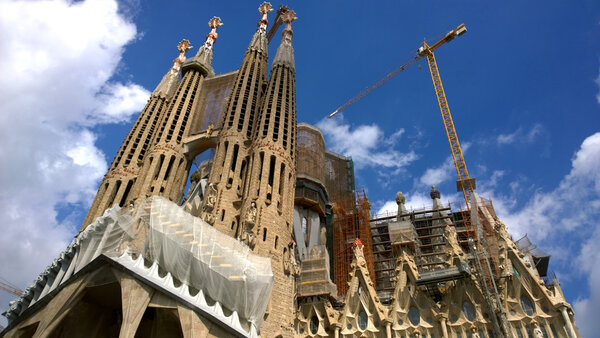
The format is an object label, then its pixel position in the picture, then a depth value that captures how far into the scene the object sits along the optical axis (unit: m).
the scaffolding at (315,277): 28.58
